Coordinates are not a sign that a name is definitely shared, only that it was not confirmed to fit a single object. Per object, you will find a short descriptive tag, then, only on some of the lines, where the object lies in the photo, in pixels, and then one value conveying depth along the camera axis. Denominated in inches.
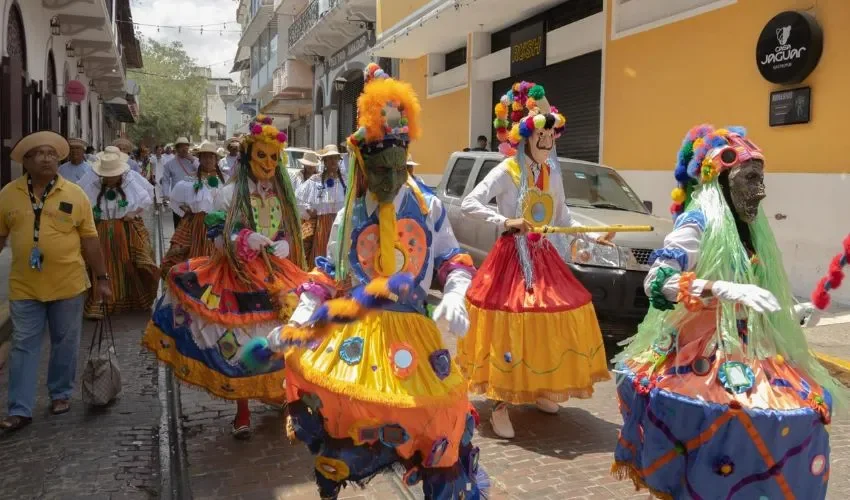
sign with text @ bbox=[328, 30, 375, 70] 973.8
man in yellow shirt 200.5
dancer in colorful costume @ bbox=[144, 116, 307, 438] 190.9
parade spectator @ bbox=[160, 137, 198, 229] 467.5
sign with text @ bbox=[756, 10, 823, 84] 341.7
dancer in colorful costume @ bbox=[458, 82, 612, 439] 191.9
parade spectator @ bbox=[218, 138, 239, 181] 444.7
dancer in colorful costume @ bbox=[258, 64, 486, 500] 115.6
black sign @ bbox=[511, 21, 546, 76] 601.9
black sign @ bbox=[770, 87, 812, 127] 351.3
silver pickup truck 273.9
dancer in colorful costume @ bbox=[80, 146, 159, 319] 334.0
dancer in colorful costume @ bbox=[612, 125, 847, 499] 111.0
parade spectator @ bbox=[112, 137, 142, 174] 493.4
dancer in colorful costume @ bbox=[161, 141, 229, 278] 299.4
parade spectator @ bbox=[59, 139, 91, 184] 368.2
